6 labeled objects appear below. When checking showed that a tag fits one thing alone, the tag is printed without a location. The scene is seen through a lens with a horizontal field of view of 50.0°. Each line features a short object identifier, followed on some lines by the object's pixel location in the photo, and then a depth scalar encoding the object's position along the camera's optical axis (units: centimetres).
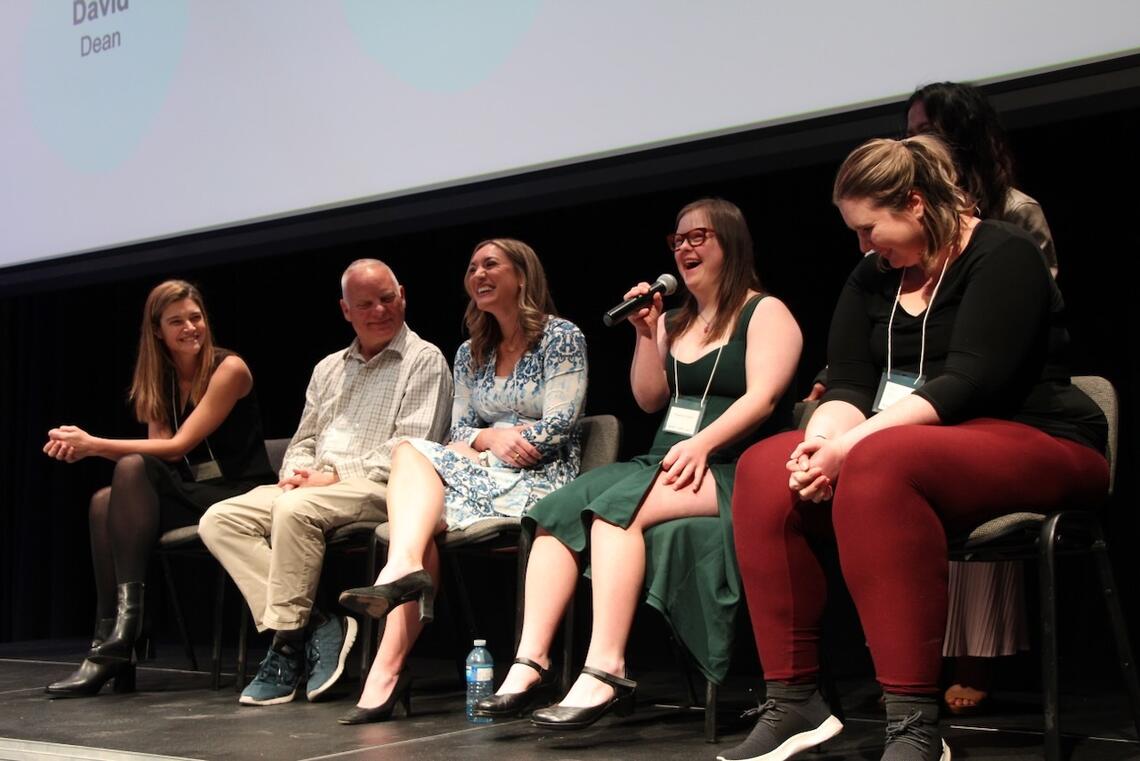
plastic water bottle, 256
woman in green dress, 226
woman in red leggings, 177
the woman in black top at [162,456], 308
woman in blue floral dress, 256
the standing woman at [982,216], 238
